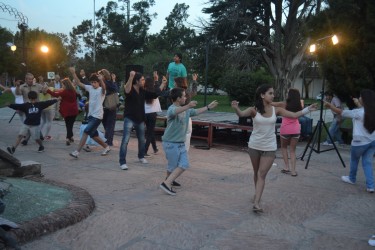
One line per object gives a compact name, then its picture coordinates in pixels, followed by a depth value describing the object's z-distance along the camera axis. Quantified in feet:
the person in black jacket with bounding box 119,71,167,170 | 24.56
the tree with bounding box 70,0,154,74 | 190.19
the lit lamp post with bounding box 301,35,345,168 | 27.81
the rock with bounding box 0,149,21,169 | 18.99
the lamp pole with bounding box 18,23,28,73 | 66.05
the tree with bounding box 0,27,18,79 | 164.55
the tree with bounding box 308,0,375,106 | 33.42
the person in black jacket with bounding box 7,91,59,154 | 29.43
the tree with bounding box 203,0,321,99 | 81.82
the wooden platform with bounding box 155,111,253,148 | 33.64
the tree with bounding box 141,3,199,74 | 98.13
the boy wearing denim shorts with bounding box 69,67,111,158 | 27.25
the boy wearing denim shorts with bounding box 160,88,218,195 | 19.21
